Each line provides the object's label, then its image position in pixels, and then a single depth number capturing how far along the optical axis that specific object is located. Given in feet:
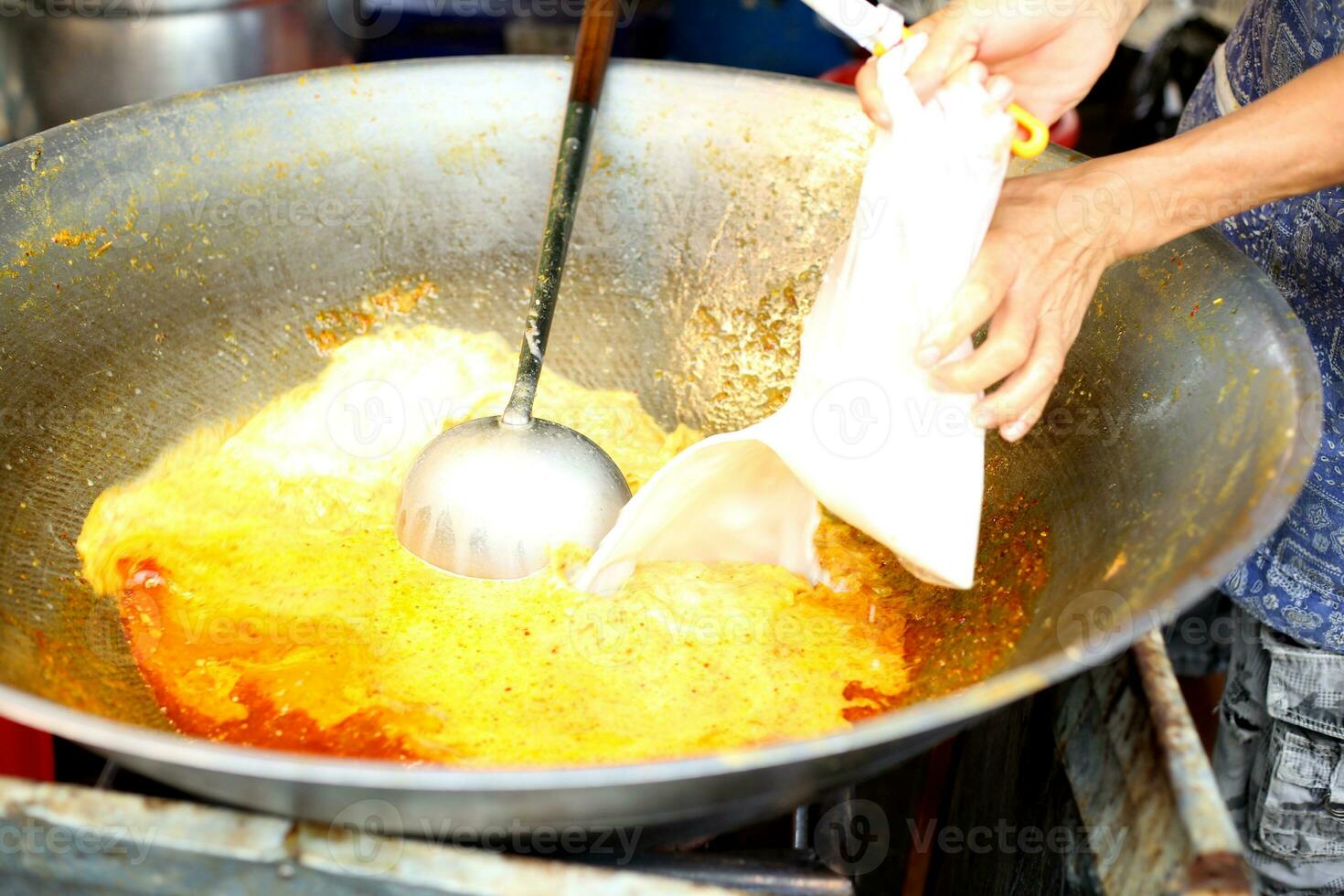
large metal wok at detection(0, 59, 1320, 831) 2.26
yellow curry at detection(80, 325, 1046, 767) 3.24
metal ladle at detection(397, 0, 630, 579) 3.80
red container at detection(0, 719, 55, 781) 4.62
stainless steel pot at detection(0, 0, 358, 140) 6.48
